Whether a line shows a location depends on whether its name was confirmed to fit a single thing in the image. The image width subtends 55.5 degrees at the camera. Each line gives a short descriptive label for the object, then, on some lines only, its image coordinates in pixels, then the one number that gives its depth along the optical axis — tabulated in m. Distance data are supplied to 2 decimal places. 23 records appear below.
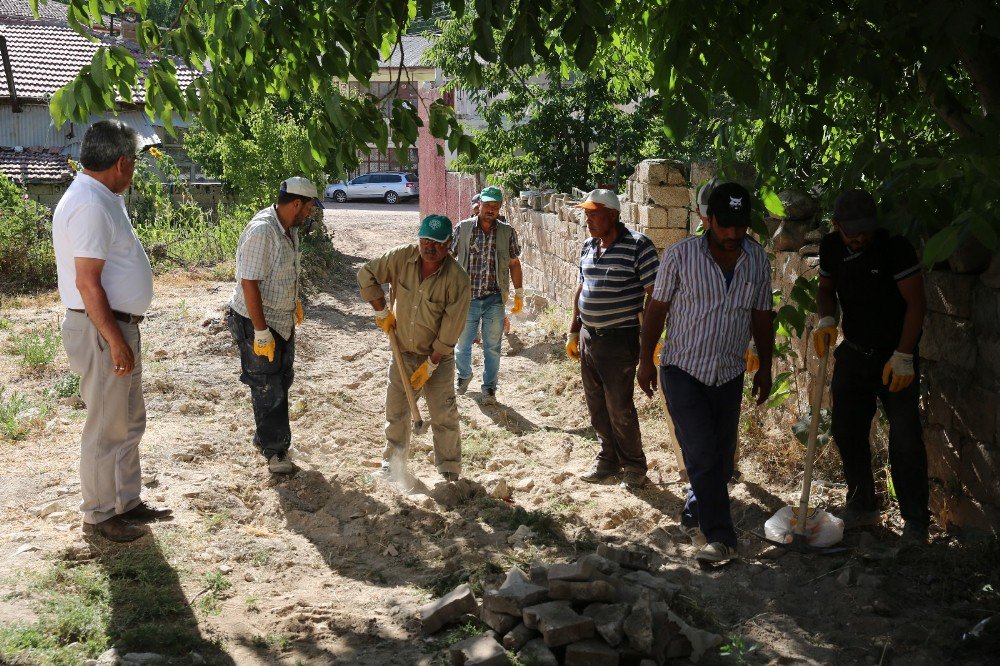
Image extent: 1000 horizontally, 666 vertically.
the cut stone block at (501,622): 3.85
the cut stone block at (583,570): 3.88
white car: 36.47
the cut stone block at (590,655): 3.54
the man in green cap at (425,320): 5.95
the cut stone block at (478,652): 3.51
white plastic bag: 4.88
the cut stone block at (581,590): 3.81
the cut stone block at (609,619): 3.62
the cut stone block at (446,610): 4.02
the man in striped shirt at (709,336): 4.83
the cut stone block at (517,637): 3.74
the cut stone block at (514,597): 3.86
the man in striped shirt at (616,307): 6.02
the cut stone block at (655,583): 4.05
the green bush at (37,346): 8.65
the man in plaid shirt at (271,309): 5.87
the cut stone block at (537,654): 3.61
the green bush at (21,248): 12.76
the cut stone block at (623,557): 4.43
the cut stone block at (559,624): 3.63
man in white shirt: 4.61
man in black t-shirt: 4.64
